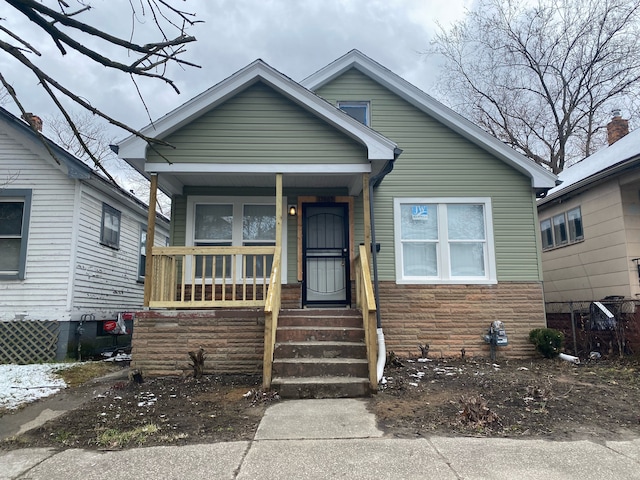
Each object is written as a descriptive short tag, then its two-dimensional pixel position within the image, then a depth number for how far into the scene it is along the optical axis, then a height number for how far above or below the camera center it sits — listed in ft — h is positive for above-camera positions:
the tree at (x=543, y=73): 53.47 +30.05
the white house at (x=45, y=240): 27.37 +4.11
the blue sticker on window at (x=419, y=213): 28.66 +5.61
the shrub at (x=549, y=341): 26.03 -2.58
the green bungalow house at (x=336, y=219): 22.09 +5.15
